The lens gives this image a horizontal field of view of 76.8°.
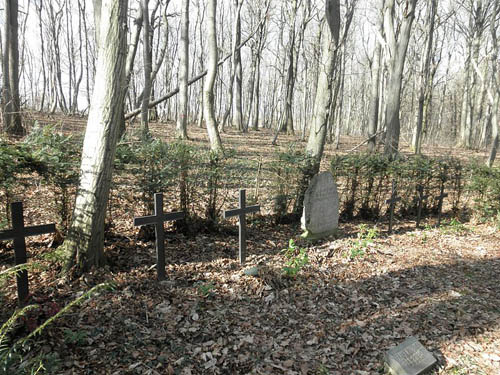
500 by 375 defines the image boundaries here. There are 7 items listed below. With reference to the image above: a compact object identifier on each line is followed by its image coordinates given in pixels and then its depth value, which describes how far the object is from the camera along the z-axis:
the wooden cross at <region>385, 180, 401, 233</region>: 7.47
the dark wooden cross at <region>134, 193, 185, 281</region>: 4.38
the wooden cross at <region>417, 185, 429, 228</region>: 8.01
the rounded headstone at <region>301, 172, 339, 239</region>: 6.40
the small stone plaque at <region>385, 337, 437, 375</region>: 3.11
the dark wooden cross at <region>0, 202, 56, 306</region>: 3.29
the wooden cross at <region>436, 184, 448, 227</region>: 8.39
